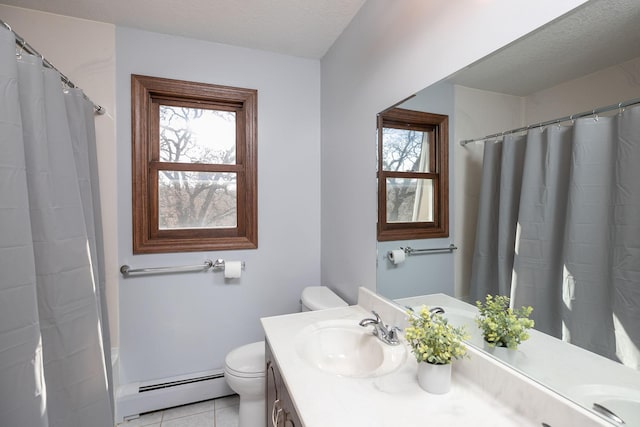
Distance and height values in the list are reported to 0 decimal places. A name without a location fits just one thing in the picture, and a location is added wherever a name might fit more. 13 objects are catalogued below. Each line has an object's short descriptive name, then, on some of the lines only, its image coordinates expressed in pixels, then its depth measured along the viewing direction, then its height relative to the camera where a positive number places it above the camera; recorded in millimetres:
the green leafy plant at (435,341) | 789 -378
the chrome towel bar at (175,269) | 1764 -379
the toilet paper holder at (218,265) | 1914 -372
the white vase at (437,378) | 785 -471
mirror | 587 +300
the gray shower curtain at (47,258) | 901 -178
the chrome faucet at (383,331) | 1072 -475
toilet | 1450 -878
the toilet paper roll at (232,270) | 1880 -400
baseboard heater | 1711 -1151
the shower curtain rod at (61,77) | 1072 +626
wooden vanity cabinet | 861 -673
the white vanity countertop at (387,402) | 689 -515
